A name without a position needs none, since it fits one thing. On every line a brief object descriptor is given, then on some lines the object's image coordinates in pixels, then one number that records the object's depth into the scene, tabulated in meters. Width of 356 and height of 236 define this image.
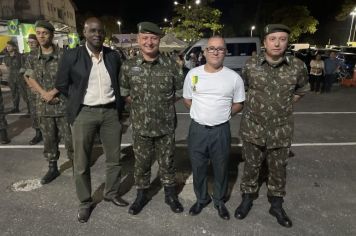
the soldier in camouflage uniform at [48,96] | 4.16
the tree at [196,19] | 27.53
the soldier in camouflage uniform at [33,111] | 5.40
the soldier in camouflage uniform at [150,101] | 3.36
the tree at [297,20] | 39.41
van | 14.45
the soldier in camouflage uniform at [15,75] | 9.17
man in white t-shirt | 3.24
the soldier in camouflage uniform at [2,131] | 6.24
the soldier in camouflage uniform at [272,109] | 3.22
